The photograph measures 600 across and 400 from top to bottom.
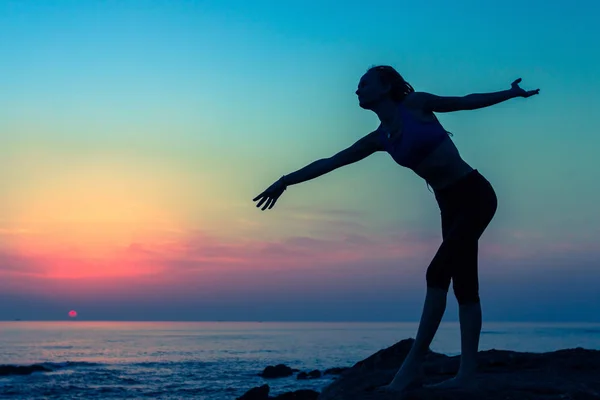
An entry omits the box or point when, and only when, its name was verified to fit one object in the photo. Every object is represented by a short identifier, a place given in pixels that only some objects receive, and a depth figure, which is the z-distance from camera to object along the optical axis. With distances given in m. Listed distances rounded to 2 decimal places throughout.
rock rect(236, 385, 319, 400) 20.78
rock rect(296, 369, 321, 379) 35.44
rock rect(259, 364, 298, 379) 37.56
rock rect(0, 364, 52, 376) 40.22
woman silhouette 5.46
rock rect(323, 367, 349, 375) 37.68
